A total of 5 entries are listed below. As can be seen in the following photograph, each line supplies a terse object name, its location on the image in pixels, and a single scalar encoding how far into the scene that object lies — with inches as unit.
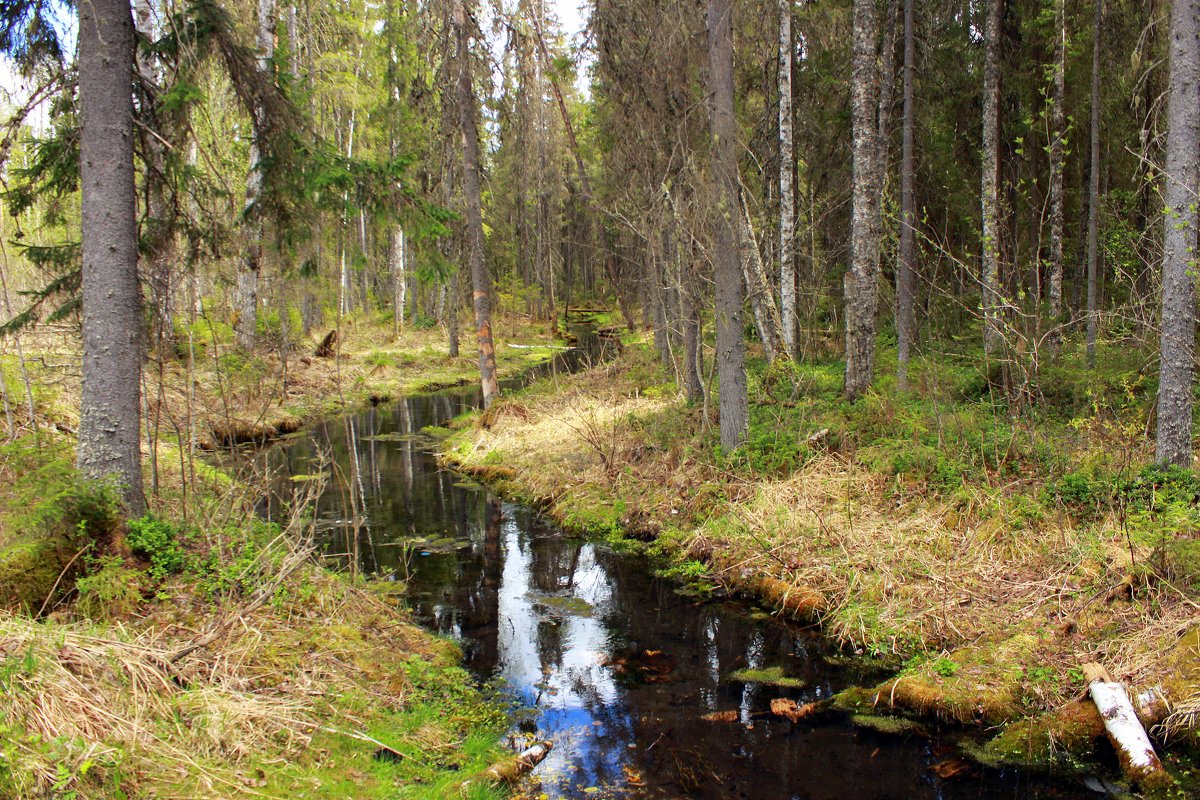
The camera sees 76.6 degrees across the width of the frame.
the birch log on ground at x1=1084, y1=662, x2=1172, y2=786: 192.9
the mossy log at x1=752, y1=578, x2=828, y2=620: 311.4
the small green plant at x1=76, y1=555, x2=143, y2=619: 208.4
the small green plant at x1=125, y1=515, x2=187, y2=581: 233.6
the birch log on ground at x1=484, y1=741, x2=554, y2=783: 196.2
